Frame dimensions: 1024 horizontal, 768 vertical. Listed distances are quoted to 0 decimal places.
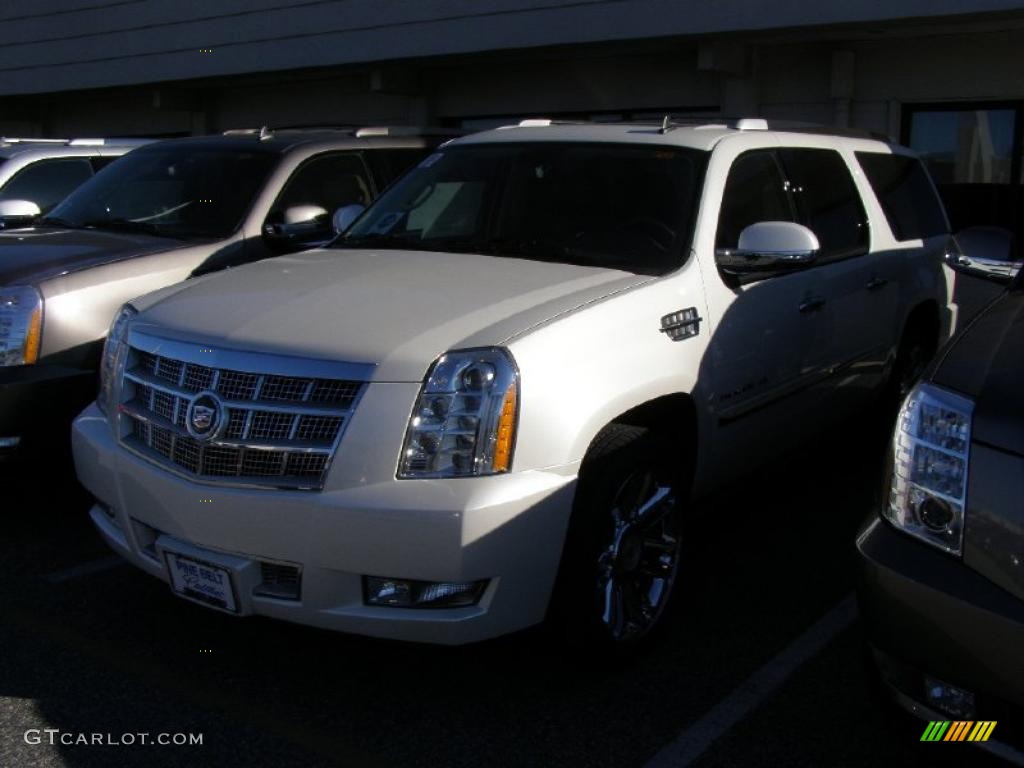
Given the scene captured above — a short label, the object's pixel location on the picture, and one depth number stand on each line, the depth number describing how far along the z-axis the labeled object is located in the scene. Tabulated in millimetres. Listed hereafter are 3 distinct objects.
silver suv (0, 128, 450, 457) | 5074
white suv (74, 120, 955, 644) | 3352
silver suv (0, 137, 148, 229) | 8008
